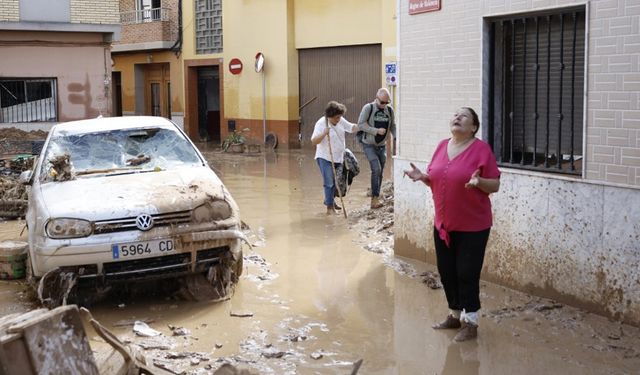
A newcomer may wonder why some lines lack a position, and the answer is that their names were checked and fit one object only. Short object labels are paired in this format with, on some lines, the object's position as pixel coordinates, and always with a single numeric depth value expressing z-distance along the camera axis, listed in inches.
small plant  927.0
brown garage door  853.8
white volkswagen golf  262.8
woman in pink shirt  227.9
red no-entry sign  1008.9
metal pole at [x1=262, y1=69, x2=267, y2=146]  982.4
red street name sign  316.8
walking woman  459.5
